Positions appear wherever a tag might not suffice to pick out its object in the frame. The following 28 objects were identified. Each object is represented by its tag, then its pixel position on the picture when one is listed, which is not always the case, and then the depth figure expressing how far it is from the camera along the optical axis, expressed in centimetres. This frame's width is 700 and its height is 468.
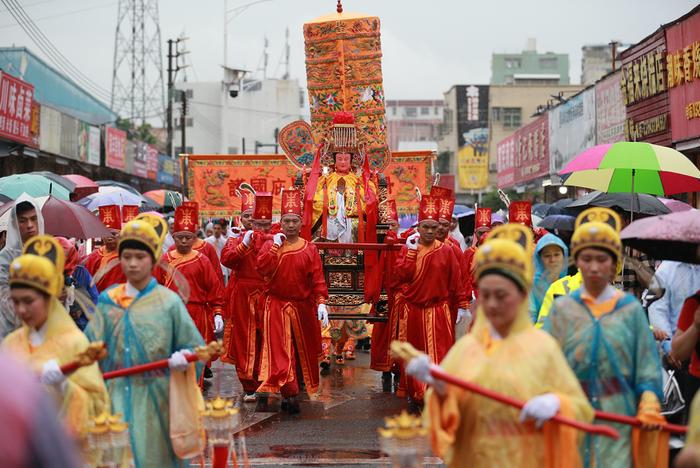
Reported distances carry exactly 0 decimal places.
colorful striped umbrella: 899
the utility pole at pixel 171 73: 3644
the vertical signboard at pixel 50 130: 2289
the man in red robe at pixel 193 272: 1046
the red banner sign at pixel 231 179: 1577
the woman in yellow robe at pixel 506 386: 467
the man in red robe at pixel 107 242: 1052
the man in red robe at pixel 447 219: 1046
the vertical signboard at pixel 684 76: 1630
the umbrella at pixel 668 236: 611
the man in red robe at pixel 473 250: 1073
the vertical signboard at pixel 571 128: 2464
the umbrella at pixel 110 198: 1449
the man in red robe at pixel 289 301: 1041
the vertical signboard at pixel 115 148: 2915
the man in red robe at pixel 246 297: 1099
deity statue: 1264
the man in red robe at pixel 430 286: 1040
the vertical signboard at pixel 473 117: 5750
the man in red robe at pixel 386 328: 1145
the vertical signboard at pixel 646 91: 1814
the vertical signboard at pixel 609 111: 2161
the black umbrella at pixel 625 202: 1064
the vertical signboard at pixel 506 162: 3653
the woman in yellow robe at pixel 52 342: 517
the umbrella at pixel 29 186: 1280
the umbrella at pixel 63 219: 912
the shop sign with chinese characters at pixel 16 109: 1977
